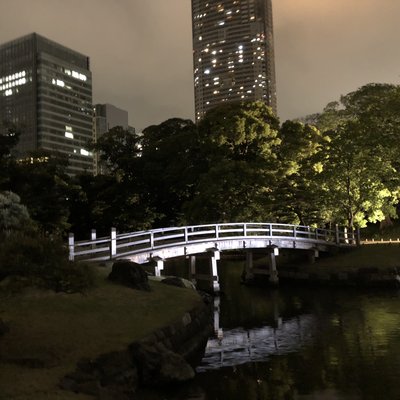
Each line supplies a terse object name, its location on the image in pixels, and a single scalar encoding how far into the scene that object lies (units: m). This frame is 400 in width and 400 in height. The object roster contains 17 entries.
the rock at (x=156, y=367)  11.07
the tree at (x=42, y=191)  34.03
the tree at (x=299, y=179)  35.62
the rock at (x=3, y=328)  11.27
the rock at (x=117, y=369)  10.38
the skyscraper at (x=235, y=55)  186.00
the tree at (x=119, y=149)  45.00
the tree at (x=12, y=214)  21.51
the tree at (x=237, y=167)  33.78
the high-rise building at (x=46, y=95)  157.62
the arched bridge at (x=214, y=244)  21.70
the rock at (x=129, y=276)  16.50
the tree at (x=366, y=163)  34.50
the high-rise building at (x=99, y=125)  192.50
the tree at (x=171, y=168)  41.00
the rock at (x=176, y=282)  19.23
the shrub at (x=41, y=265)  14.55
